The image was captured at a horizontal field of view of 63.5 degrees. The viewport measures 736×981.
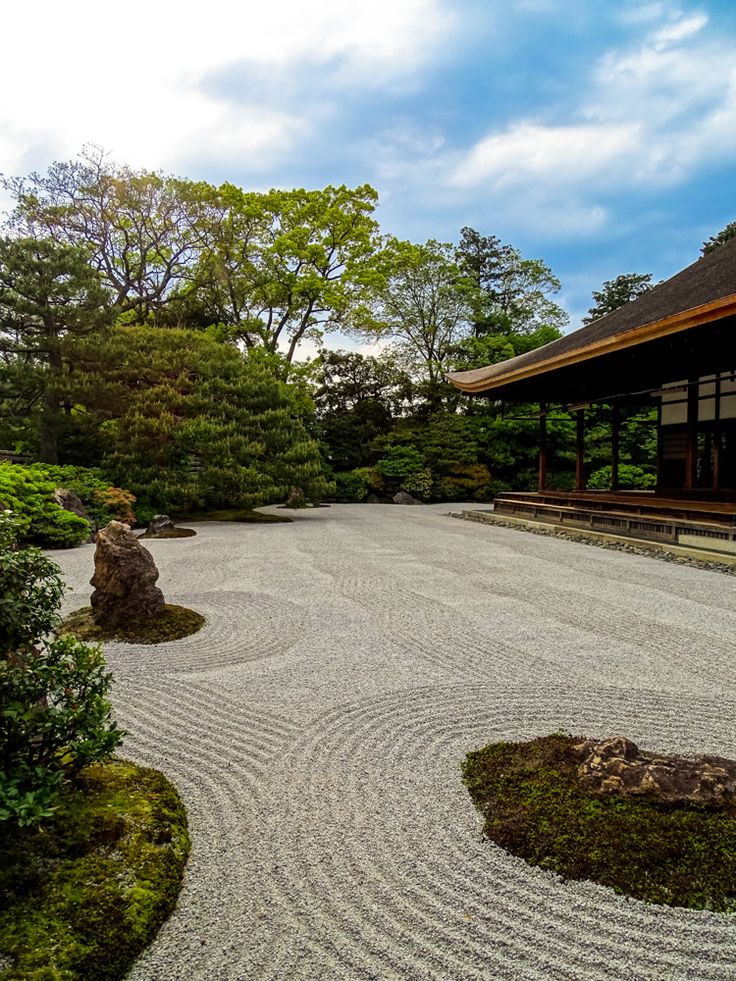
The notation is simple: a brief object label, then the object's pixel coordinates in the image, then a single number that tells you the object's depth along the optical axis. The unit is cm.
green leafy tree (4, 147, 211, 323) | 1555
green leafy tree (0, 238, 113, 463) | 1105
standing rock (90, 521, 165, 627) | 461
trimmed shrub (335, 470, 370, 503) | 1925
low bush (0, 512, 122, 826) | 165
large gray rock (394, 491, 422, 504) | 1925
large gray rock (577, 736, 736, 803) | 210
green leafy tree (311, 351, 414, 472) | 2077
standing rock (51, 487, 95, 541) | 969
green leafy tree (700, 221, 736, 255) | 2233
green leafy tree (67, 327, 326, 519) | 1183
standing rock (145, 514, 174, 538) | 1030
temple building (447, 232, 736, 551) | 796
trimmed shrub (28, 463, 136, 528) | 1051
